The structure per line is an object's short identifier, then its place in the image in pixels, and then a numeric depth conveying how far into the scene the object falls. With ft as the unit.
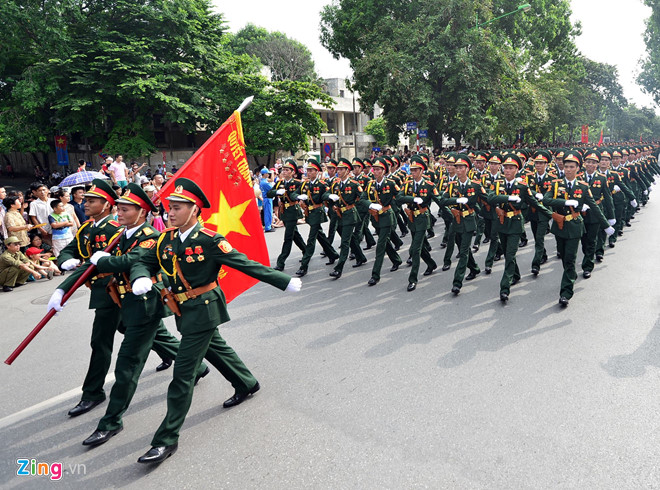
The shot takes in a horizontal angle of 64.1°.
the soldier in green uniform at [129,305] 13.26
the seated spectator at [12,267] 30.14
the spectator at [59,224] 33.01
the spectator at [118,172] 48.11
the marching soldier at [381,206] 27.63
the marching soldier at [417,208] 26.69
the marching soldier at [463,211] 25.17
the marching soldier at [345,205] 29.50
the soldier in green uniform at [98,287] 14.66
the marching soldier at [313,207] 30.45
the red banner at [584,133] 148.15
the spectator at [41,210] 33.22
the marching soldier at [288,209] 31.05
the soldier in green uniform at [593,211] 26.35
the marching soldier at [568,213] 22.59
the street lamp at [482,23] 77.29
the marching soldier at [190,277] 12.55
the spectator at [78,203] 35.37
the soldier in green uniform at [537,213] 27.55
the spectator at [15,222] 30.99
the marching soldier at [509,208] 23.84
